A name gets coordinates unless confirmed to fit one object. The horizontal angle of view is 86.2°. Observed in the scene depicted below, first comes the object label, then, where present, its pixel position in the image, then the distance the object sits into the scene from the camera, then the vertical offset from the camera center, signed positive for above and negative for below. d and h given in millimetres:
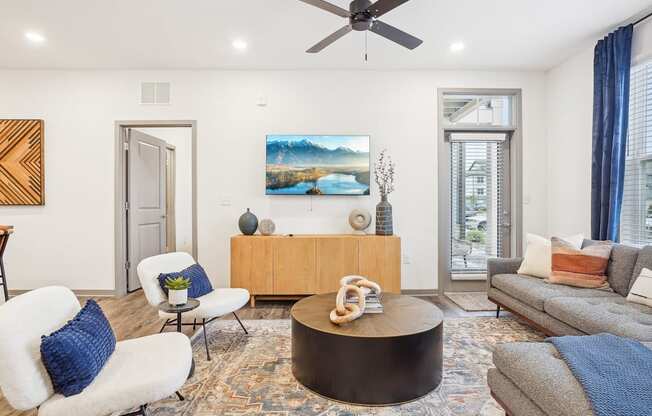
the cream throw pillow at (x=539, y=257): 3223 -538
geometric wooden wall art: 4270 +516
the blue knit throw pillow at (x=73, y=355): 1427 -651
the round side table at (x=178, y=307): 2320 -711
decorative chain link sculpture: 2125 -665
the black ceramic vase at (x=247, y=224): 4039 -249
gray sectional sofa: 1426 -753
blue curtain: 3254 +683
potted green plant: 2377 -608
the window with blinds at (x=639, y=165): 3172 +325
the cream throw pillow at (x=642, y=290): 2428 -638
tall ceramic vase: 4020 -201
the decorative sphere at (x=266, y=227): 4133 -292
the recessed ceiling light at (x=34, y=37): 3438 +1676
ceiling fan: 2320 +1295
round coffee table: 1932 -897
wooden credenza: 3883 -676
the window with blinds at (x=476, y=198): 4512 +37
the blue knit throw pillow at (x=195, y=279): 2750 -652
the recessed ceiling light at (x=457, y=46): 3650 +1655
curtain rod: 3056 +1624
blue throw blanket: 1248 -697
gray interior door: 4523 +58
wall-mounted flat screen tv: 4266 +466
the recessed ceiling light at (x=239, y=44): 3596 +1668
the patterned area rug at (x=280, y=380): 1940 -1159
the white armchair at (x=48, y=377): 1344 -768
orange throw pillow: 2889 -556
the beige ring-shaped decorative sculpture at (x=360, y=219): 4160 -207
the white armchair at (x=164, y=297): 2600 -779
